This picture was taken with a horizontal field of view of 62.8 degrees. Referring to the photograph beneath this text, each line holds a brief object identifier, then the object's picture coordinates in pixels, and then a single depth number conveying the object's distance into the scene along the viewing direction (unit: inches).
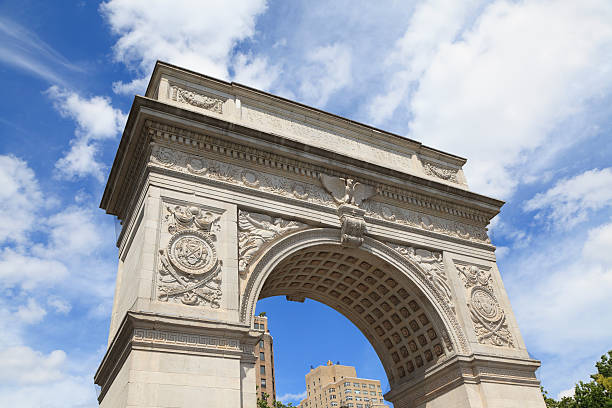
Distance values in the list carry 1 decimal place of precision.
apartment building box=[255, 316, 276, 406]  2411.4
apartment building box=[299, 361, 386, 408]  4242.1
